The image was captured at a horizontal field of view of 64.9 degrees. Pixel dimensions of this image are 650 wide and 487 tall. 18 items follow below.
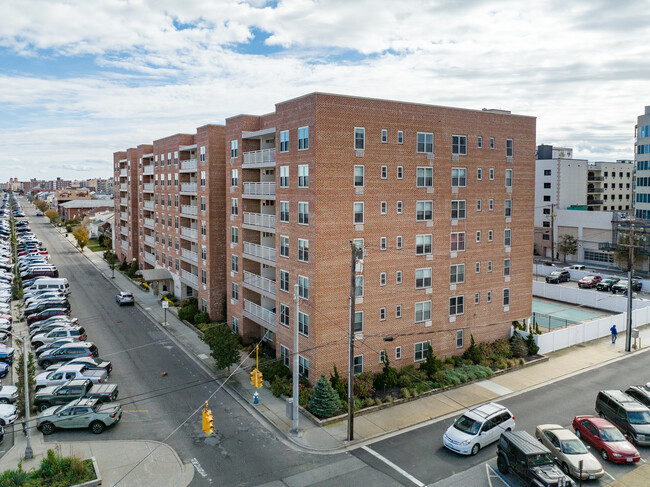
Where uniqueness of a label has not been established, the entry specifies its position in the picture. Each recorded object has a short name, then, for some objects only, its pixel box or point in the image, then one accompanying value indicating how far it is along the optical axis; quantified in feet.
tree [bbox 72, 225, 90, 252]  304.50
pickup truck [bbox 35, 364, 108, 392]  102.49
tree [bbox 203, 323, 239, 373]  108.68
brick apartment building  100.17
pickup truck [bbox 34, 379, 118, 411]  94.27
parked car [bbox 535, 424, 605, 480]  72.49
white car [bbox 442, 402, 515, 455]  79.20
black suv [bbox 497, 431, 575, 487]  66.85
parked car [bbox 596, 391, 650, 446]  83.92
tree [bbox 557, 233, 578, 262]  271.49
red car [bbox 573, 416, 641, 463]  77.20
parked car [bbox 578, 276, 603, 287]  208.33
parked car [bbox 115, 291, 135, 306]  177.17
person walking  136.20
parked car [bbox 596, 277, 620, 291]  202.18
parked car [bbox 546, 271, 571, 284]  221.05
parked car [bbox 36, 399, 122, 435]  85.87
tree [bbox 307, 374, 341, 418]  91.40
